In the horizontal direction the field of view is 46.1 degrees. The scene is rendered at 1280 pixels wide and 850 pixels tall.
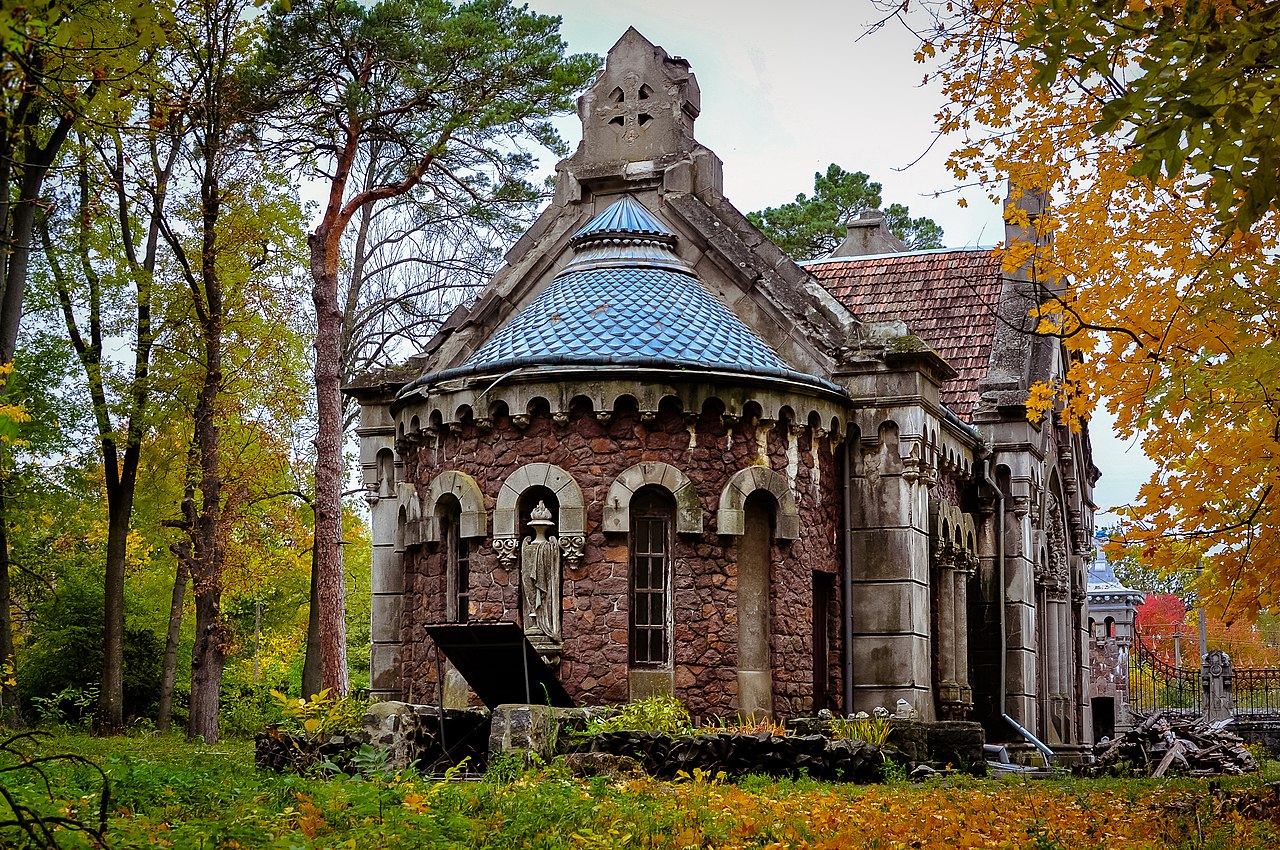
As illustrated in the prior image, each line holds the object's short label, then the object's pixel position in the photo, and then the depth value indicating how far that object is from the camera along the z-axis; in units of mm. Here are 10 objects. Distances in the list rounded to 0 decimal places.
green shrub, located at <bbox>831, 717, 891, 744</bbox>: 15914
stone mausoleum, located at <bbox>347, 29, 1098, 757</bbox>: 17094
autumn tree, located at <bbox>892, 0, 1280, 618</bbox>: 7070
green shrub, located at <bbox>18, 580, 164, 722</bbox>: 32031
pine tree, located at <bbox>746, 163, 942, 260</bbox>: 44719
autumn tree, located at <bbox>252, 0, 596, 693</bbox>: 24828
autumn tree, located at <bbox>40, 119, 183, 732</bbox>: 27531
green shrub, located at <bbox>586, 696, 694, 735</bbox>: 15273
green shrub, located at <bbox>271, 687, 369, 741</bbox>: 15094
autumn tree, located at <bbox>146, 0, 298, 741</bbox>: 26641
